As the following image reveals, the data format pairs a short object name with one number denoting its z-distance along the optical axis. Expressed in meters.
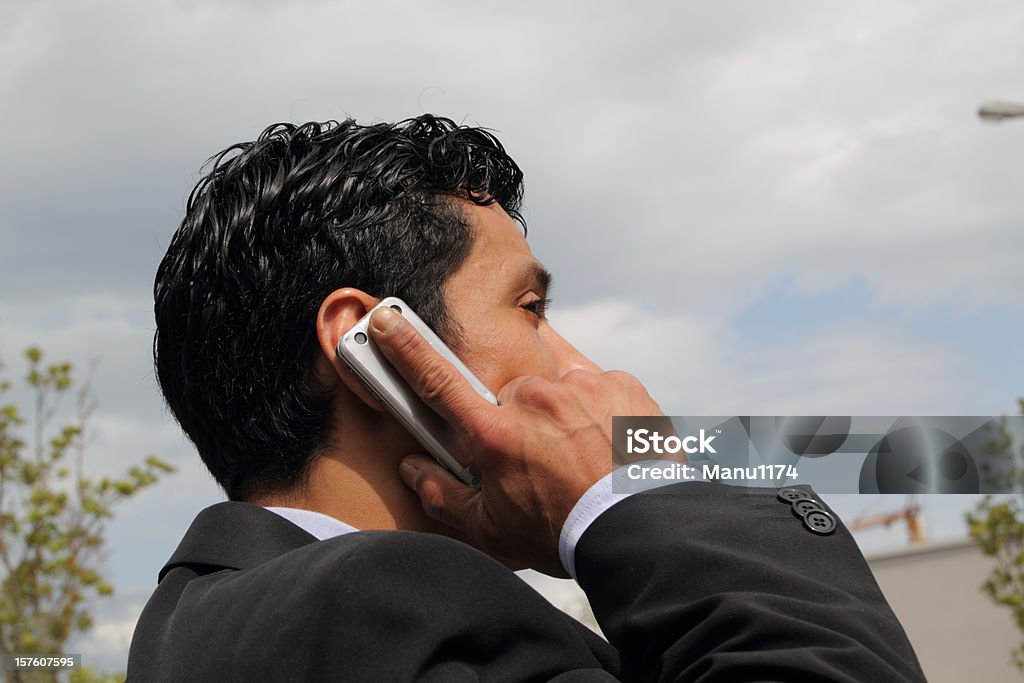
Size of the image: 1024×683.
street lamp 7.77
